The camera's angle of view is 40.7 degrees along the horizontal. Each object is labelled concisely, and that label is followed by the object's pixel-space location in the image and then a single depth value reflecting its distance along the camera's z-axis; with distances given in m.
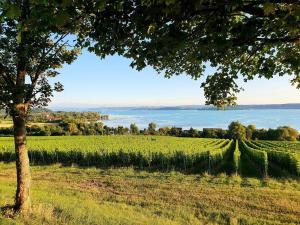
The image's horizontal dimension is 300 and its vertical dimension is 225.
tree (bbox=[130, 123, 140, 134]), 112.53
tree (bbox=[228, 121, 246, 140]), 92.00
